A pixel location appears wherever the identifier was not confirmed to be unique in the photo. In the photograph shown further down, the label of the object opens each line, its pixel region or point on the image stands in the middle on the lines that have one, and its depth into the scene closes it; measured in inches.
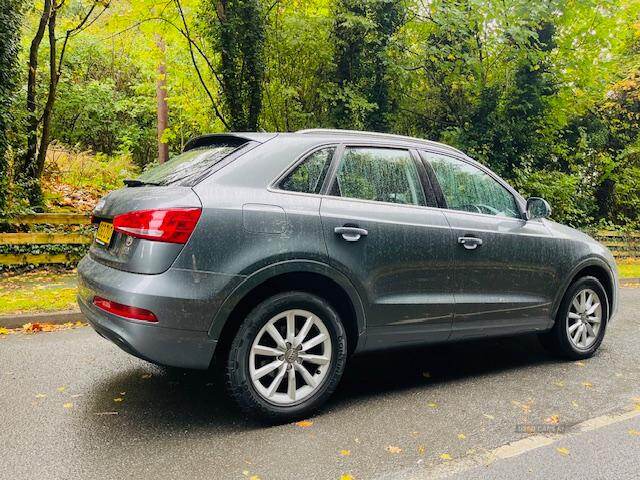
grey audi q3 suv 125.9
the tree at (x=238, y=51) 392.8
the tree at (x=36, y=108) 394.9
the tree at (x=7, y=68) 342.3
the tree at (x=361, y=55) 452.1
